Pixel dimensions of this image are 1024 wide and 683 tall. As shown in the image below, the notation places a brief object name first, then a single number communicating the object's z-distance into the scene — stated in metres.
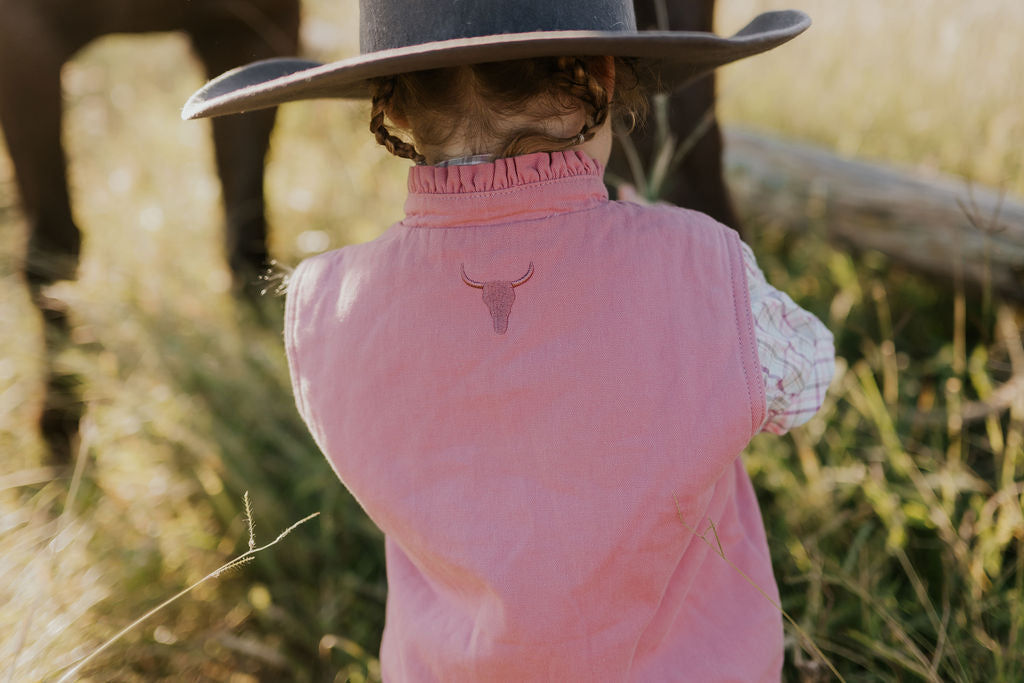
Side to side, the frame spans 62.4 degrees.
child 0.96
